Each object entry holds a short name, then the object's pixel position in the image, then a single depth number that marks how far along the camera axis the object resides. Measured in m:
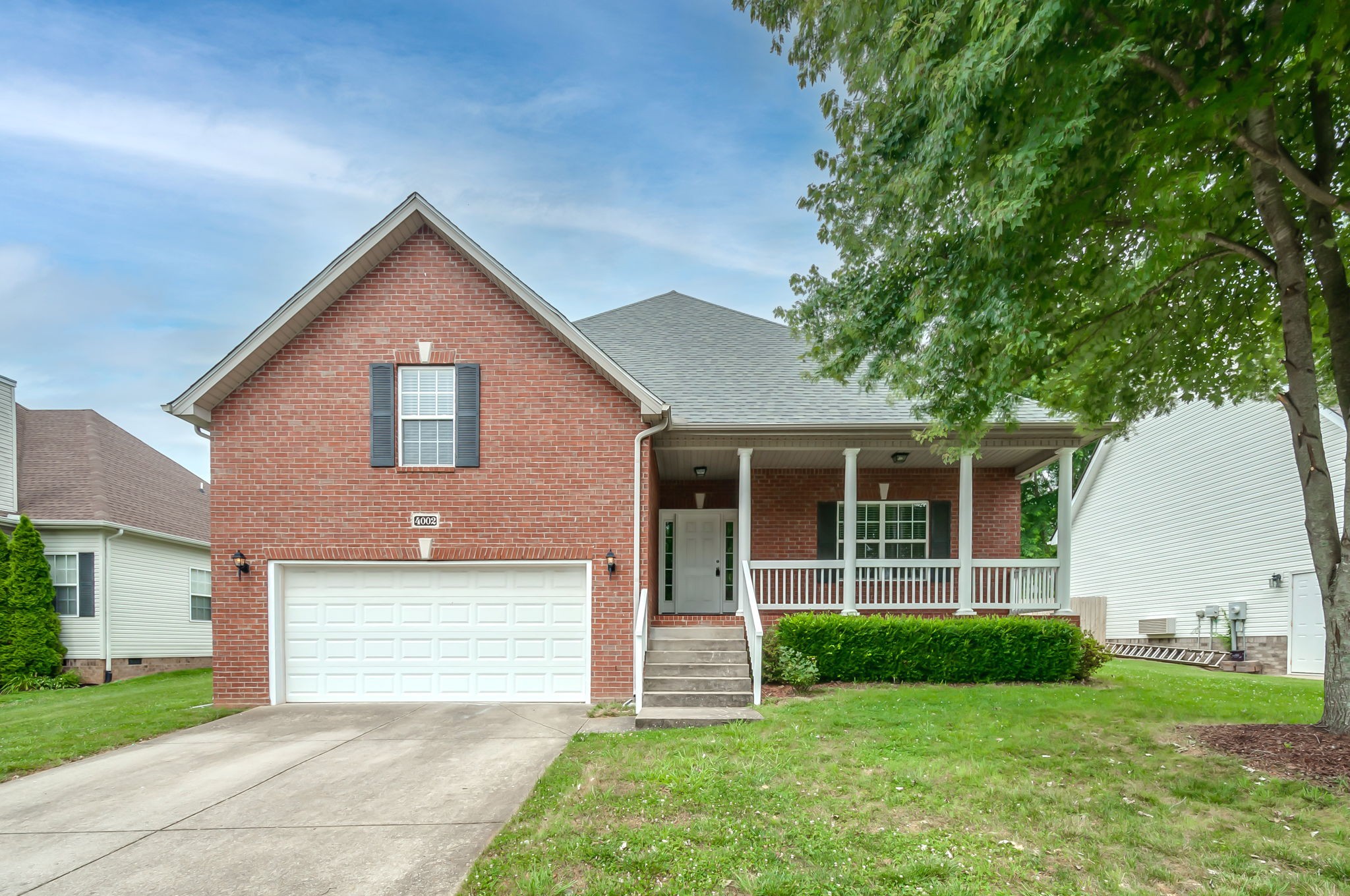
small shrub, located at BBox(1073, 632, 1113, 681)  10.88
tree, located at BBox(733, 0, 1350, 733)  5.65
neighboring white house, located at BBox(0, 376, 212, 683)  15.29
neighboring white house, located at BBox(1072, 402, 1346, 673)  16.55
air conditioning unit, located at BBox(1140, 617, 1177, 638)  19.83
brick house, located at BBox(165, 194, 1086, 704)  10.49
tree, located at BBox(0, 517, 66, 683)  14.24
